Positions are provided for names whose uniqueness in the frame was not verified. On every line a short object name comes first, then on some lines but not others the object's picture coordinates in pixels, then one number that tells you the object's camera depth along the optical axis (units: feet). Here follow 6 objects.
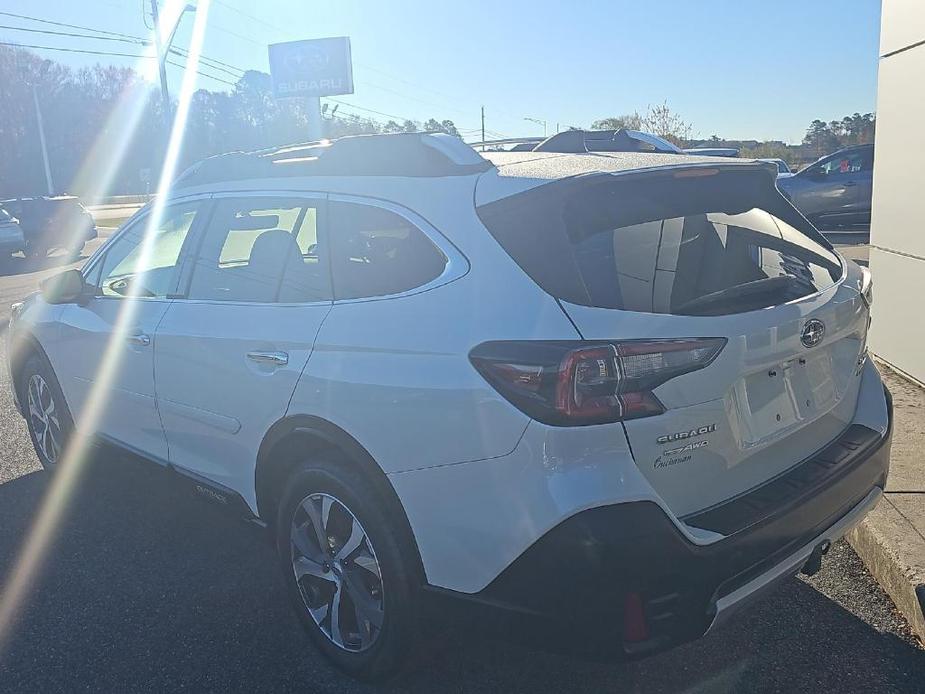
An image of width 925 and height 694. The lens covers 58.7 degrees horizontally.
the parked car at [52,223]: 72.13
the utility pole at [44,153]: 177.78
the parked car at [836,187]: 53.06
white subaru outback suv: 7.28
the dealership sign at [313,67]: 134.00
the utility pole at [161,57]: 104.22
